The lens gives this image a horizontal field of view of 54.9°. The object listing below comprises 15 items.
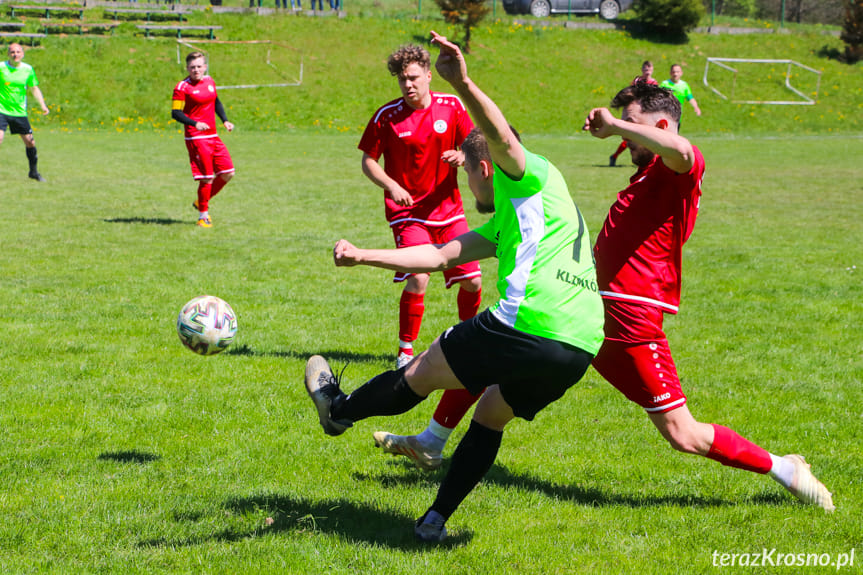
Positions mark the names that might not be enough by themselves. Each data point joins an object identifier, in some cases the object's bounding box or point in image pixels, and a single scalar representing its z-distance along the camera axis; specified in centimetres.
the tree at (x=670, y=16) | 4328
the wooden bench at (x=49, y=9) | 3910
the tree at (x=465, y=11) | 3968
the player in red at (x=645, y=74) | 1773
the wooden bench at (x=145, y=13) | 4047
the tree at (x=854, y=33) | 4431
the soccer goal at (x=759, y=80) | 4031
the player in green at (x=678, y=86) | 1964
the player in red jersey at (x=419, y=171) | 689
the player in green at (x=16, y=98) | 1703
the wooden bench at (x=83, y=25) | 3800
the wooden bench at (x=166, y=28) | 3844
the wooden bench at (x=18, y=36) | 3597
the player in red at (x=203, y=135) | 1295
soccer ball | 501
